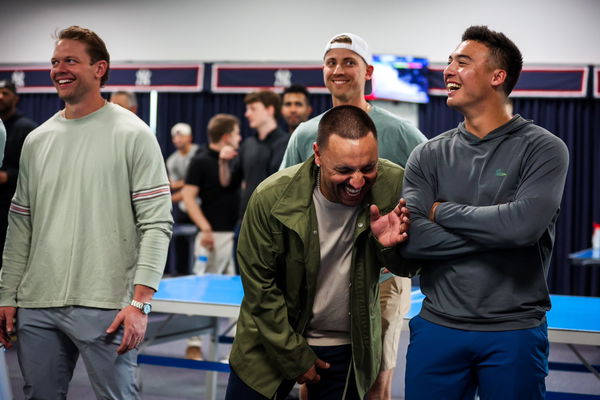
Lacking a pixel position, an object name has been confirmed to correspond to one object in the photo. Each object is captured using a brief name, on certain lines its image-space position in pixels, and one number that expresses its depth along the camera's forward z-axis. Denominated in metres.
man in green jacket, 2.48
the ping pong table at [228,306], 3.62
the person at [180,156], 9.69
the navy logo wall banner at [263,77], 10.90
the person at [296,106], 5.78
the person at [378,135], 3.30
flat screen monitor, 10.38
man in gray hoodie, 2.30
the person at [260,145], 5.71
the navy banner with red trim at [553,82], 10.05
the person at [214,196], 6.49
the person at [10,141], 4.22
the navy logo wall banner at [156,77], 11.52
